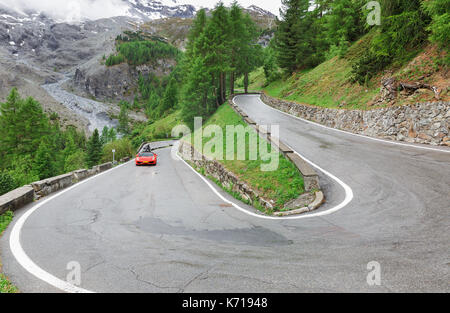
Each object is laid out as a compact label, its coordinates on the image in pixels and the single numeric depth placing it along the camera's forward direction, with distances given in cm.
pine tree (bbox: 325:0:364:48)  2594
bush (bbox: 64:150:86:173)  4762
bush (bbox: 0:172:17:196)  1790
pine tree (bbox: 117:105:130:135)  11031
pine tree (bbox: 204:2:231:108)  2881
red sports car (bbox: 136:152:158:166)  1883
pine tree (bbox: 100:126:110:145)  9384
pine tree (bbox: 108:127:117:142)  9419
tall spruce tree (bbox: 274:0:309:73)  3316
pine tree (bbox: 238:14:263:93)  3528
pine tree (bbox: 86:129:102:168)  4700
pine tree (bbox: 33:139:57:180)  3152
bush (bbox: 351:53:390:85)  1568
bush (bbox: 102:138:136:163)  4815
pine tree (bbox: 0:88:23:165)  3241
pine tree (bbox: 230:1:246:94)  3291
